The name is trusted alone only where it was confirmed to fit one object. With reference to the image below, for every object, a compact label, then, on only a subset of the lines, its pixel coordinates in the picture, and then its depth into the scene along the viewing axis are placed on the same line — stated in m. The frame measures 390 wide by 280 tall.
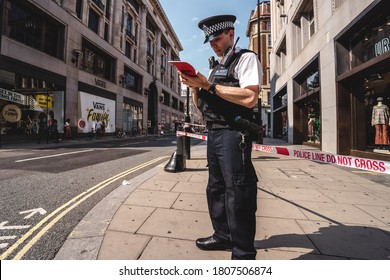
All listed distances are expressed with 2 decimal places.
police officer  1.61
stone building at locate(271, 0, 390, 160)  6.72
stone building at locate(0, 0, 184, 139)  13.73
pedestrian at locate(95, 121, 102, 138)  19.52
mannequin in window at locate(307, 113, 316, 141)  12.82
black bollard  5.50
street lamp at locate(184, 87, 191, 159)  6.04
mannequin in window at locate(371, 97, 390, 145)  6.77
